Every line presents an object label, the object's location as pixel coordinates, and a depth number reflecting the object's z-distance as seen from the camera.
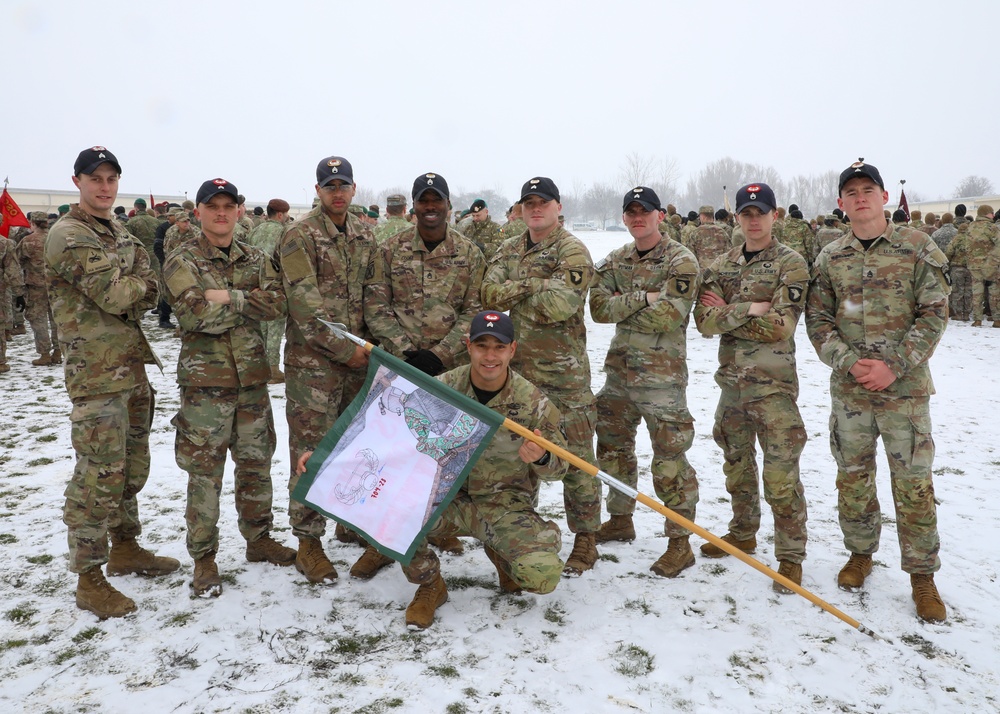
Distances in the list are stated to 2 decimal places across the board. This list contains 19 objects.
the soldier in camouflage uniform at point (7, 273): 11.85
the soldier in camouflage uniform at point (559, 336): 4.57
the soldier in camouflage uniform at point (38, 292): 11.58
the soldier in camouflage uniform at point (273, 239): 10.28
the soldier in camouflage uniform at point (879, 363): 3.97
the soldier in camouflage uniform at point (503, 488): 3.86
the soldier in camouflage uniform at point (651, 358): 4.52
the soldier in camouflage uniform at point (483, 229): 12.38
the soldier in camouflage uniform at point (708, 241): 13.71
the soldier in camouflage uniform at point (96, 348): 4.00
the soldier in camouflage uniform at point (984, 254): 14.04
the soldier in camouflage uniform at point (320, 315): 4.42
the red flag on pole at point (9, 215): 12.73
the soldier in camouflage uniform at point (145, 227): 14.15
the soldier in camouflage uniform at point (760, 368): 4.33
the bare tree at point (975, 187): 82.88
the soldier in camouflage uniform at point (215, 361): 4.26
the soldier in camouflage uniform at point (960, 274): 14.71
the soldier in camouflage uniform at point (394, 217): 10.98
